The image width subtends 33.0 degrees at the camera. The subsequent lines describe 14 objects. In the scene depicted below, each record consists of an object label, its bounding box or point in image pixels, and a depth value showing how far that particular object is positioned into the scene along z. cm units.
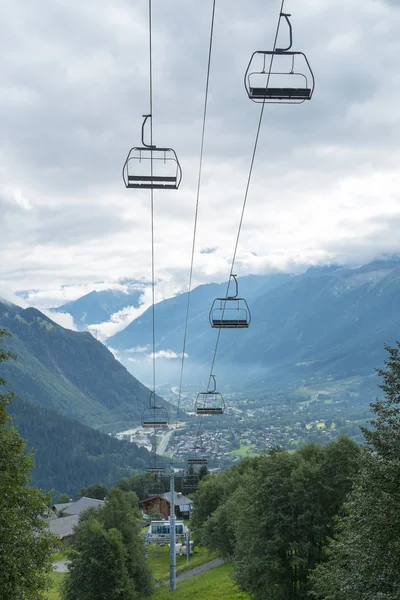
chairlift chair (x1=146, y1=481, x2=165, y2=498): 6469
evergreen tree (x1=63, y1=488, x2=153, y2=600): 4775
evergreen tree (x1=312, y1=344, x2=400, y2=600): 2167
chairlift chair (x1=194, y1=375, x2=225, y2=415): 4231
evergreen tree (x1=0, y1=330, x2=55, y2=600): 2036
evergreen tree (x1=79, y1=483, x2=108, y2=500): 15984
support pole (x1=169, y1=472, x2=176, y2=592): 6188
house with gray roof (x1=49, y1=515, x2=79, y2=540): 10888
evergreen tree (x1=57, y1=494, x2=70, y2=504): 17025
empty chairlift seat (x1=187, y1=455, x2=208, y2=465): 5374
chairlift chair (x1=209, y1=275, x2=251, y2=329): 2261
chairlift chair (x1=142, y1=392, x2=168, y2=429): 4875
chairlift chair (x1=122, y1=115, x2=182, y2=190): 1603
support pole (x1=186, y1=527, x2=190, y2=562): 8686
